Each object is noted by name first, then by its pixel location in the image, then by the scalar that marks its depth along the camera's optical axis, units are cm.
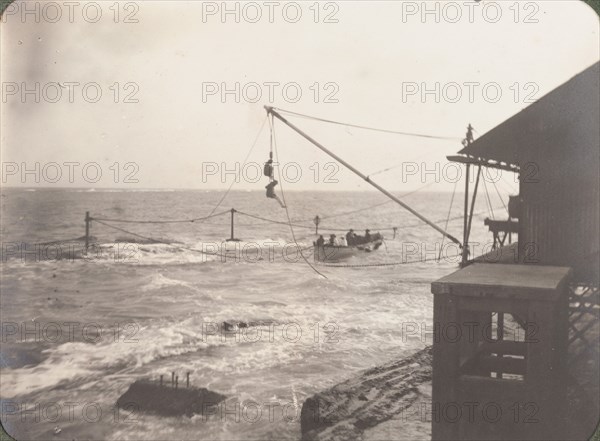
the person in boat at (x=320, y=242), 4654
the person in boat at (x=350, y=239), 5066
